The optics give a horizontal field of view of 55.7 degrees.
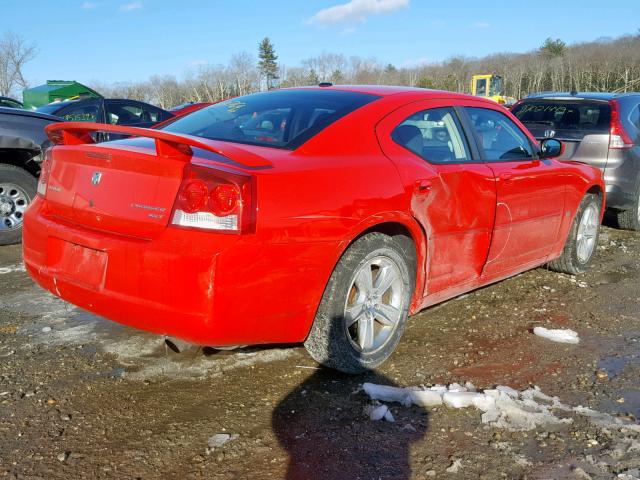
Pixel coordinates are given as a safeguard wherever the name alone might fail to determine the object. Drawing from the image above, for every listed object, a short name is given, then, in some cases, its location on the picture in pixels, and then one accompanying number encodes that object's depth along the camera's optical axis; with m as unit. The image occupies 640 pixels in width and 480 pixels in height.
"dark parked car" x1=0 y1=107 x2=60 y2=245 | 5.77
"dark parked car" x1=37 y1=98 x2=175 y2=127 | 8.56
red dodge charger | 2.48
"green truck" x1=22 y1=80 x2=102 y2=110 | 27.09
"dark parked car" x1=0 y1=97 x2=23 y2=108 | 17.64
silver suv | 6.48
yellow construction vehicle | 35.62
